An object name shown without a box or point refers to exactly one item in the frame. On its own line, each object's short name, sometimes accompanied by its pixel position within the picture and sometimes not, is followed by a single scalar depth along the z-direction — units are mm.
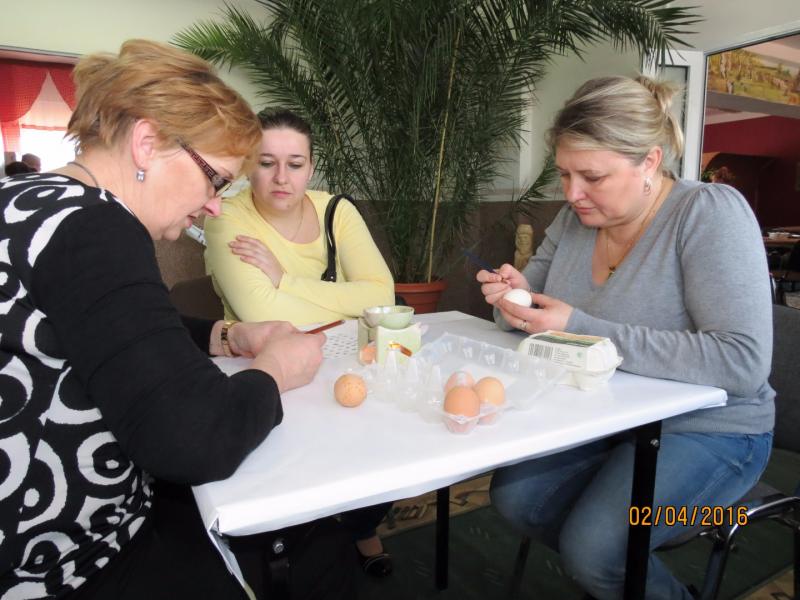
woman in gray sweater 1091
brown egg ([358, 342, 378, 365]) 1176
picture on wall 4750
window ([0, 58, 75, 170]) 3508
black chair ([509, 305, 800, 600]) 1194
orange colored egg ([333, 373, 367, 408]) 938
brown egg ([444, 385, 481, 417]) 832
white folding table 678
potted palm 3291
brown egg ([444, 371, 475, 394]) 929
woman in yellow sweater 1722
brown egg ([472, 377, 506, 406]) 895
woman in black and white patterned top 660
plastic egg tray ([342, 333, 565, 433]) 896
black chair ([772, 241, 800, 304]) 5766
